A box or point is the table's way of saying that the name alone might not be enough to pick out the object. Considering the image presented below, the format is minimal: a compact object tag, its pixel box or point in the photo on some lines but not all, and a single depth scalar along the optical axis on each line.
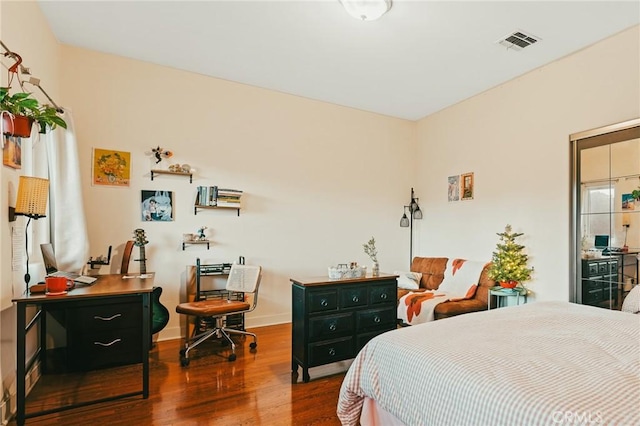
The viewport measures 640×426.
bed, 1.10
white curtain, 2.95
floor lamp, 5.31
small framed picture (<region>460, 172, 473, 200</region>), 4.56
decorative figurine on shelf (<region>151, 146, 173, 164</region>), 3.71
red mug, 2.20
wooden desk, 2.06
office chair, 3.16
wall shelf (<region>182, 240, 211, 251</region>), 3.83
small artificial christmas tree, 3.71
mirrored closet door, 2.96
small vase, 3.14
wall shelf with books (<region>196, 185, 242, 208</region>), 3.91
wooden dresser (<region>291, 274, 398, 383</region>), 2.69
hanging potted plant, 1.91
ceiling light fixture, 2.54
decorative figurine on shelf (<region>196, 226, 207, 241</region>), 3.90
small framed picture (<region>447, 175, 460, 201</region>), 4.75
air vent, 3.07
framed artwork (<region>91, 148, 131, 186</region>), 3.49
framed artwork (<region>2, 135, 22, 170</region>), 2.06
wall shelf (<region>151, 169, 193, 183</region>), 3.71
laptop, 2.58
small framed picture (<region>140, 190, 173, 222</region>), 3.68
